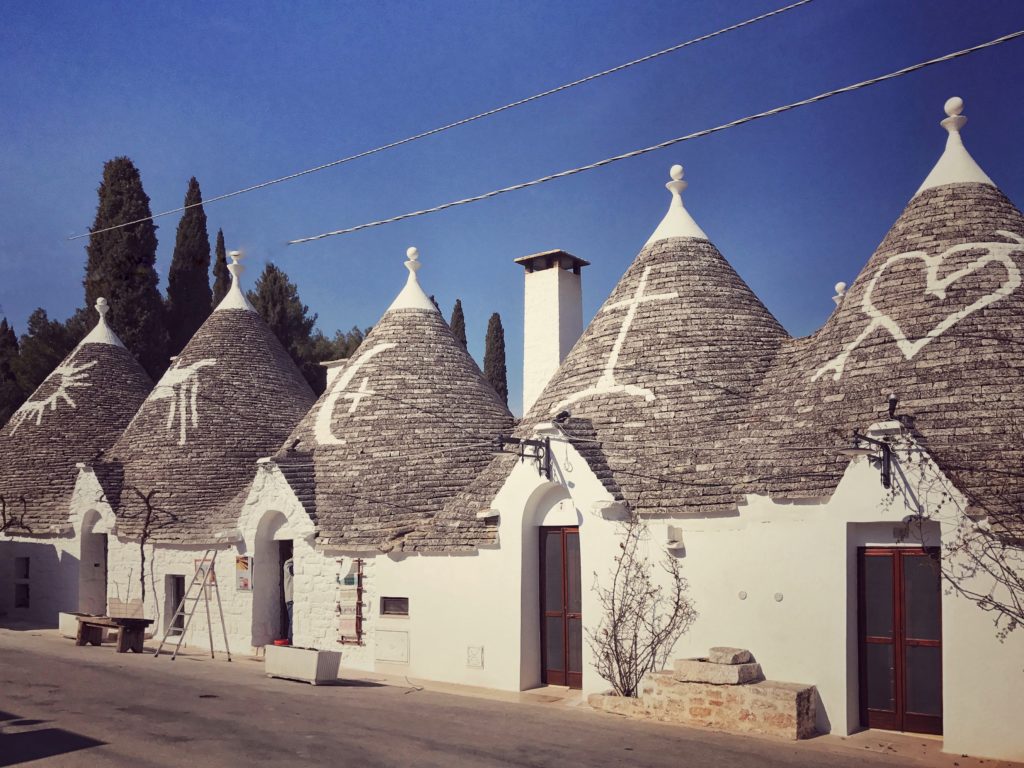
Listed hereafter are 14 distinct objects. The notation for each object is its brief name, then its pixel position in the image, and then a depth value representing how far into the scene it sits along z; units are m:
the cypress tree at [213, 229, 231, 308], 41.06
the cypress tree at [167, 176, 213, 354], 38.28
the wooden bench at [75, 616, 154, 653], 19.22
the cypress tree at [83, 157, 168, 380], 36.25
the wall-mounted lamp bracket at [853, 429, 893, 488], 11.52
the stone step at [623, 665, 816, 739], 11.31
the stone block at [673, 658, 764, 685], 11.84
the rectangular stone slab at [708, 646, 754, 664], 12.07
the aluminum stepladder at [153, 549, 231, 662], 18.58
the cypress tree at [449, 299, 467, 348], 42.32
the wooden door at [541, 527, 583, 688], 15.06
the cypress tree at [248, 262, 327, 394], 41.44
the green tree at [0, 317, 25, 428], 40.94
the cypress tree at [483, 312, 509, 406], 41.84
